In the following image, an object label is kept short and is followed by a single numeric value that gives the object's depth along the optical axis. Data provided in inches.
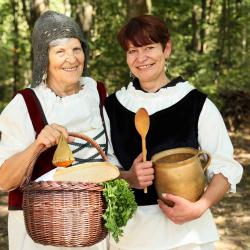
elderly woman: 89.7
